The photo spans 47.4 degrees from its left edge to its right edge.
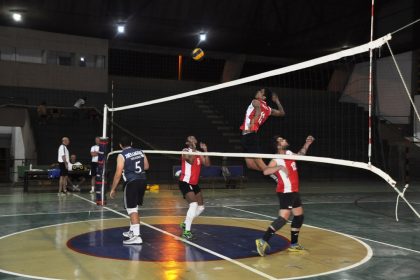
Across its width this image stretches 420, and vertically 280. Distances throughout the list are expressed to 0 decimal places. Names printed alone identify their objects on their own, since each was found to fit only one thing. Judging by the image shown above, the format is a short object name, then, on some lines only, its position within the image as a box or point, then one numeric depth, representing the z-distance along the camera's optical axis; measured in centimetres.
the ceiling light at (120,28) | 2315
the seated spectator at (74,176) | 1803
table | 1745
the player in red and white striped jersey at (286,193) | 759
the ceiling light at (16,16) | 2122
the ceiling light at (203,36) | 2488
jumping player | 840
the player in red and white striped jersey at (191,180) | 892
